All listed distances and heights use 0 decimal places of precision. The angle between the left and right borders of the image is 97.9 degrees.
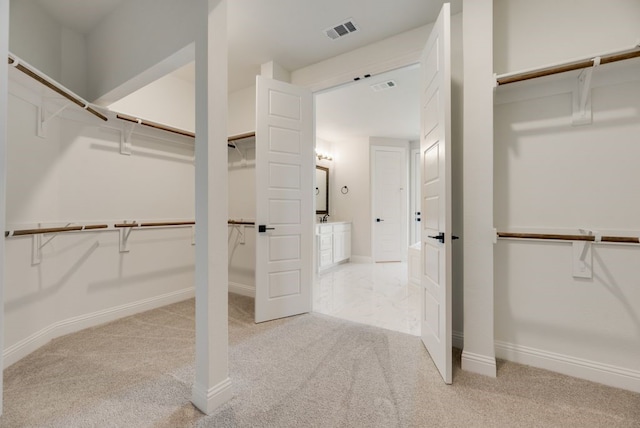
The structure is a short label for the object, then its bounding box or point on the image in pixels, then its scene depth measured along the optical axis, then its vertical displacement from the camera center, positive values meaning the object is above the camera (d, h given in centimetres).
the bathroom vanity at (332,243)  489 -54
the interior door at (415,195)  631 +46
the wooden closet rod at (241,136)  314 +91
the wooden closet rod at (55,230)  184 -10
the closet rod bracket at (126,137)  275 +78
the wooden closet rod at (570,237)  154 -14
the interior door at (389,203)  601 +26
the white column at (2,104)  96 +39
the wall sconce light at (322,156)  573 +127
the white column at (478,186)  182 +19
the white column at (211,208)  150 +4
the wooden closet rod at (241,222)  340 -8
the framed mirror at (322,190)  582 +55
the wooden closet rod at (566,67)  151 +87
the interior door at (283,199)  266 +16
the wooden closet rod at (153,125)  253 +90
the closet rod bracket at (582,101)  167 +70
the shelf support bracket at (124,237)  276 -22
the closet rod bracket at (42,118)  211 +75
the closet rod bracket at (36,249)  209 -25
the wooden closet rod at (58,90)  165 +89
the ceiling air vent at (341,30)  234 +161
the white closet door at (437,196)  170 +13
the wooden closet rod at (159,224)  270 -8
